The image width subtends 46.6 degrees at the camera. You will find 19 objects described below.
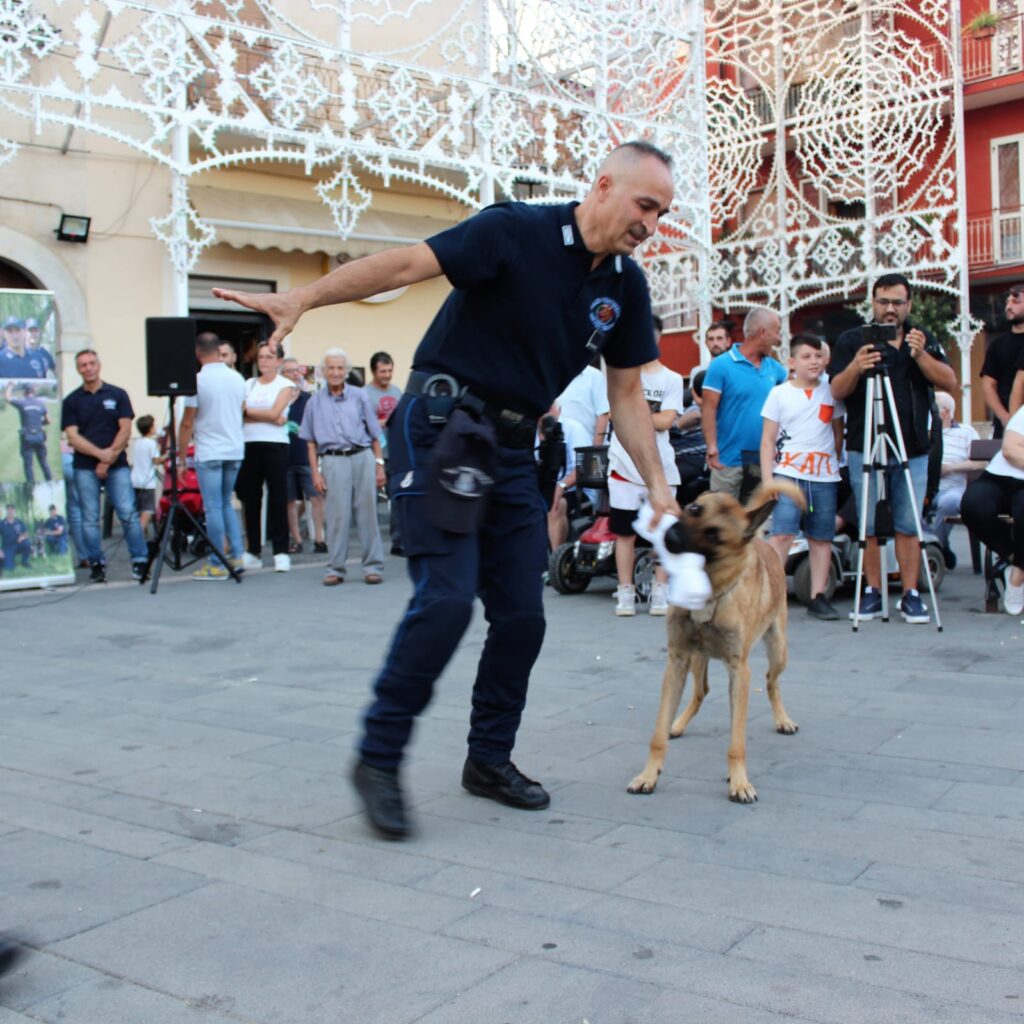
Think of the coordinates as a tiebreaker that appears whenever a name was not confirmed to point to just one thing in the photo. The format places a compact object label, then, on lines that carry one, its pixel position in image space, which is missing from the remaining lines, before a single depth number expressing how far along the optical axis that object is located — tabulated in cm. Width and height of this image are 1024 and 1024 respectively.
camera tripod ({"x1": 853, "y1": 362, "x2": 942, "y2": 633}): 730
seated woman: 759
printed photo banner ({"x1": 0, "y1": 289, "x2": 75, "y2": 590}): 976
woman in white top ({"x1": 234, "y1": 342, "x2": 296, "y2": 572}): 1089
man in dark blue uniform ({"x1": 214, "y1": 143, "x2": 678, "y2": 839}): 354
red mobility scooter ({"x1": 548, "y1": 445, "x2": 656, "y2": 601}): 837
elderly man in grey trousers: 991
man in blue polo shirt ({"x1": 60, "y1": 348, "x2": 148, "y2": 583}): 1039
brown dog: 393
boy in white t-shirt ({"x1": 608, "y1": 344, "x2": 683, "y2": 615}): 794
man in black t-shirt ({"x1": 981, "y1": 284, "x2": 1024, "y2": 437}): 855
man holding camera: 735
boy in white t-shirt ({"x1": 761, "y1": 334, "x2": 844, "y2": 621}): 761
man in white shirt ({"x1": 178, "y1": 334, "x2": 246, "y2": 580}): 1026
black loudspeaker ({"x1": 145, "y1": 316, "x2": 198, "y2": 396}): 968
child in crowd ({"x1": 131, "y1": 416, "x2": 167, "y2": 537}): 1326
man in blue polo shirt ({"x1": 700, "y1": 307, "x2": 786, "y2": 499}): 797
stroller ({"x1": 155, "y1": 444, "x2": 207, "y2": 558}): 1150
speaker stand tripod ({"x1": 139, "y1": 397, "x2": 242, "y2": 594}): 977
